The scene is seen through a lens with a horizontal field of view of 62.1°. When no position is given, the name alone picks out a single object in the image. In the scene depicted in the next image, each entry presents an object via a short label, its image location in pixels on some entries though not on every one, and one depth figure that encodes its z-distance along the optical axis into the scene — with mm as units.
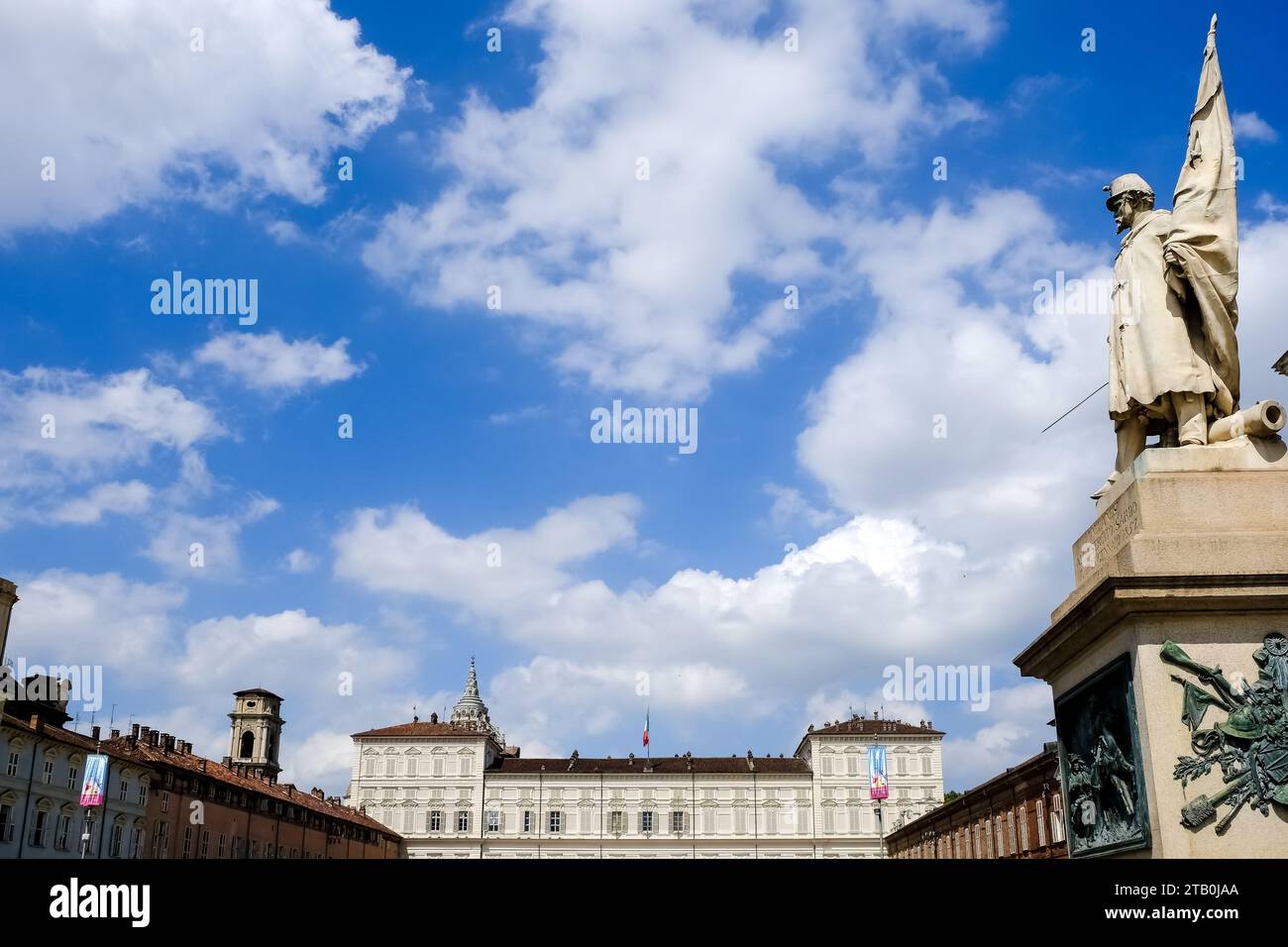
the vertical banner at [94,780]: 49844
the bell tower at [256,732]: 114438
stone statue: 7168
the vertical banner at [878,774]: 60125
